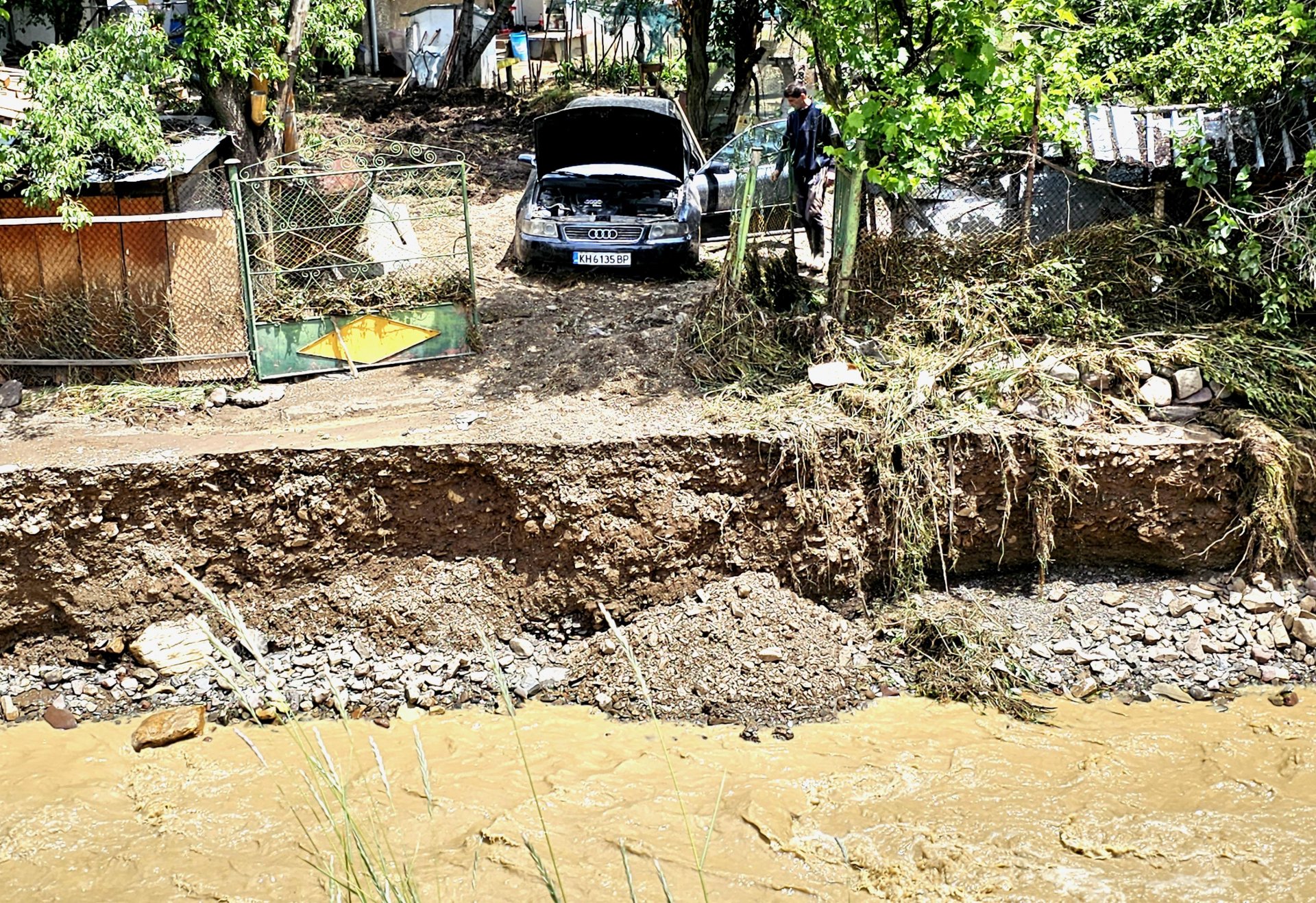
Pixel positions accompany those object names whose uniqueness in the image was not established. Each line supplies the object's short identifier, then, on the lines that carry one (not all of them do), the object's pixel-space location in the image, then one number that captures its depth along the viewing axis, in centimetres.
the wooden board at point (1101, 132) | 894
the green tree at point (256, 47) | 927
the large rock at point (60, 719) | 737
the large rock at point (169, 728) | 712
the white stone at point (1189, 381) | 823
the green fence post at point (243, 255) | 841
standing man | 1045
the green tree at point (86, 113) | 808
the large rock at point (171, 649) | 772
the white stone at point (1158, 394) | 827
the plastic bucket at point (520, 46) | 2091
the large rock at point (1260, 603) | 796
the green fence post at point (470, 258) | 878
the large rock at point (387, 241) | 955
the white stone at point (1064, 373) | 826
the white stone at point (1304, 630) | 776
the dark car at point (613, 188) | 1067
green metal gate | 902
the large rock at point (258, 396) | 870
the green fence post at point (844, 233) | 874
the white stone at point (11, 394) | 855
